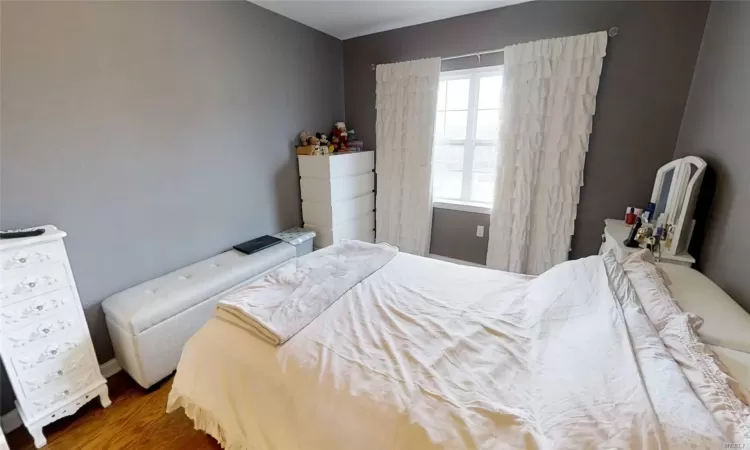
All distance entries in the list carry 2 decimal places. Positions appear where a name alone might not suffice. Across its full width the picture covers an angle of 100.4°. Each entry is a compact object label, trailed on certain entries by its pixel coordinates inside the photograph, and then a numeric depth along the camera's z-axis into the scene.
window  2.89
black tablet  2.52
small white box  2.84
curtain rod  2.26
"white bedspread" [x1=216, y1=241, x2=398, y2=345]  1.30
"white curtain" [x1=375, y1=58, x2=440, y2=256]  3.04
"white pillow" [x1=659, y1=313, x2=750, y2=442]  0.72
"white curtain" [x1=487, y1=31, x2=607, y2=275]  2.40
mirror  1.70
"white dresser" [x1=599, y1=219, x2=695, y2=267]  1.76
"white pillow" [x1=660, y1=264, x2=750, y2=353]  1.05
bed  0.81
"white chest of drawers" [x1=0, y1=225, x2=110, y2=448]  1.34
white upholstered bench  1.70
